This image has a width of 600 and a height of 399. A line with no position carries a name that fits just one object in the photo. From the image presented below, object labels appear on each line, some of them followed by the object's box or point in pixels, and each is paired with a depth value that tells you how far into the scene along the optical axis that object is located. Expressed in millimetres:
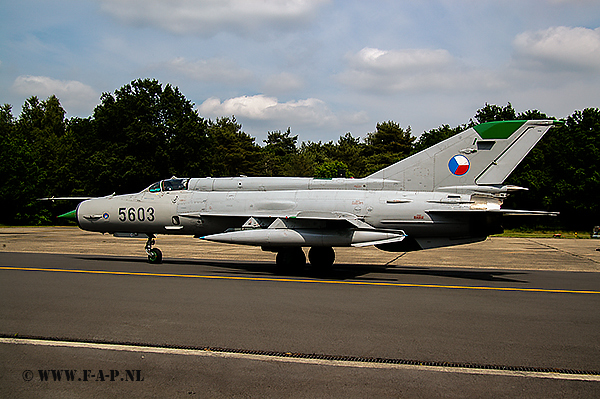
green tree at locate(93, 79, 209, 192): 50281
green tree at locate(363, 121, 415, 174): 72450
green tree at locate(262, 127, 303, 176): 77812
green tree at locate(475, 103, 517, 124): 71219
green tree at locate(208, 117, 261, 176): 77662
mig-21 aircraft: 13039
